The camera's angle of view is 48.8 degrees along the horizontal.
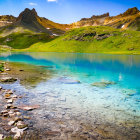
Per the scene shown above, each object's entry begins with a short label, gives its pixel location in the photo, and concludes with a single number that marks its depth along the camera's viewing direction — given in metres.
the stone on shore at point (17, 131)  10.45
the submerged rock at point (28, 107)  15.61
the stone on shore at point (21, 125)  11.69
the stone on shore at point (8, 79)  27.75
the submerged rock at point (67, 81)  29.78
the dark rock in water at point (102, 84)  27.97
